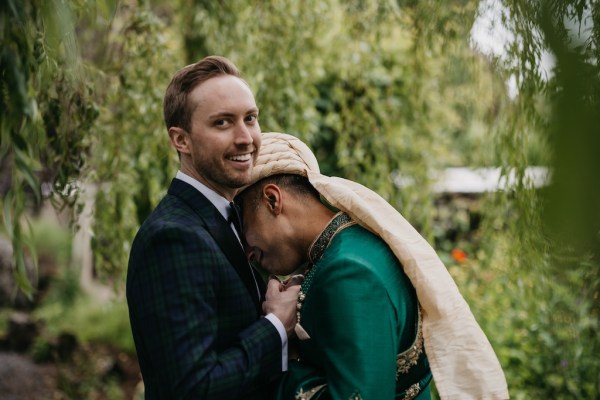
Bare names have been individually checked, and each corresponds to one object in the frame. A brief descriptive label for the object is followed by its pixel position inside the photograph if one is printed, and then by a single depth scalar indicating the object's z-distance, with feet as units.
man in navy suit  5.47
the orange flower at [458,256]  18.40
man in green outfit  5.60
